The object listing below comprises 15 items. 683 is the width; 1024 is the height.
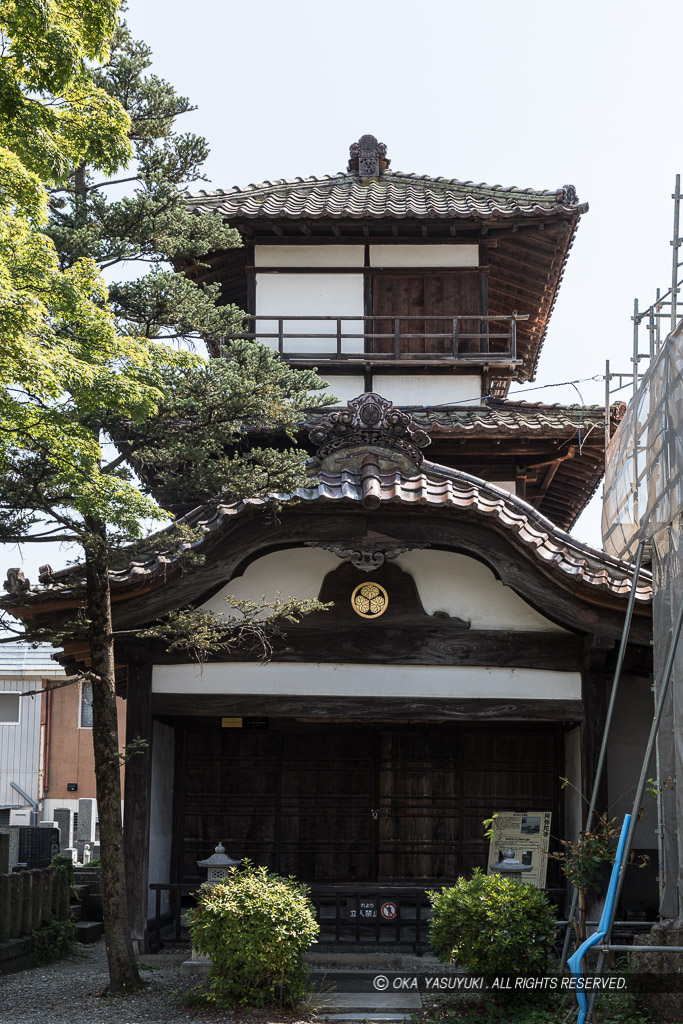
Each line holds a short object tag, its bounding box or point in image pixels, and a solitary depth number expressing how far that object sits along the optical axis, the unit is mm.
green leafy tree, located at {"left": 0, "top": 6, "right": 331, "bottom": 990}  7953
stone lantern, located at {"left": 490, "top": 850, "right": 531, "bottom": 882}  9438
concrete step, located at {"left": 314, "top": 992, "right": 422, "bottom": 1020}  8414
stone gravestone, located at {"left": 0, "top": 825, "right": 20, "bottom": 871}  12021
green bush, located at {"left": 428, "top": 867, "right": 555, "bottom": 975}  8219
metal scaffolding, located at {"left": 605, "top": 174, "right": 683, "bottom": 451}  9875
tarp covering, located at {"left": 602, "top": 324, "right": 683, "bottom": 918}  8844
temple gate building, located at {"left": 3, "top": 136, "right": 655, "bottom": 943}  10742
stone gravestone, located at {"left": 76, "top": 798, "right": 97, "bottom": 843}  22328
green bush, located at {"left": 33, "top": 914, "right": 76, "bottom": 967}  10859
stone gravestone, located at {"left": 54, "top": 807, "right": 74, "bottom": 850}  19377
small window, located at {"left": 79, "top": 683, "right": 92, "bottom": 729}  31219
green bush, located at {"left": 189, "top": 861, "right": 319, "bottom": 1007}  8219
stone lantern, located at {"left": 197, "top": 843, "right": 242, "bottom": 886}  9817
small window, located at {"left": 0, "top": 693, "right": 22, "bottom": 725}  31469
